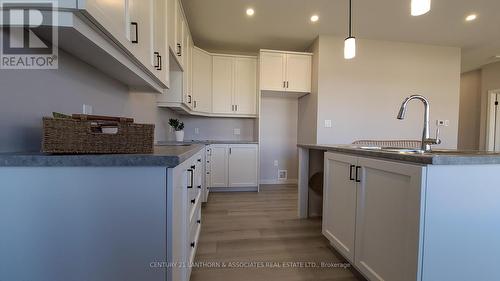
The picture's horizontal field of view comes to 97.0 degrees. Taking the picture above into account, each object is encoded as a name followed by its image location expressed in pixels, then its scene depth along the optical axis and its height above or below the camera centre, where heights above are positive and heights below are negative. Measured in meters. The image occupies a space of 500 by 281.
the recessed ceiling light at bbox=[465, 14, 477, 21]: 2.95 +1.63
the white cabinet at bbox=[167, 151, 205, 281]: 0.83 -0.42
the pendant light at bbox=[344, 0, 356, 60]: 2.14 +0.86
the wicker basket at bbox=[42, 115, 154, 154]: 0.75 -0.02
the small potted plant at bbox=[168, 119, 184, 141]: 3.12 +0.07
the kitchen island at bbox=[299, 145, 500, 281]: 1.00 -0.38
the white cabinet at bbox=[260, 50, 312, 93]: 3.68 +1.06
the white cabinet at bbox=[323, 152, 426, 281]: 1.03 -0.45
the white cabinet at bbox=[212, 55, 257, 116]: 3.87 +0.86
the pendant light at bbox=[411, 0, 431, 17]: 1.47 +0.88
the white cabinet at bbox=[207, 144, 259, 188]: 3.60 -0.52
